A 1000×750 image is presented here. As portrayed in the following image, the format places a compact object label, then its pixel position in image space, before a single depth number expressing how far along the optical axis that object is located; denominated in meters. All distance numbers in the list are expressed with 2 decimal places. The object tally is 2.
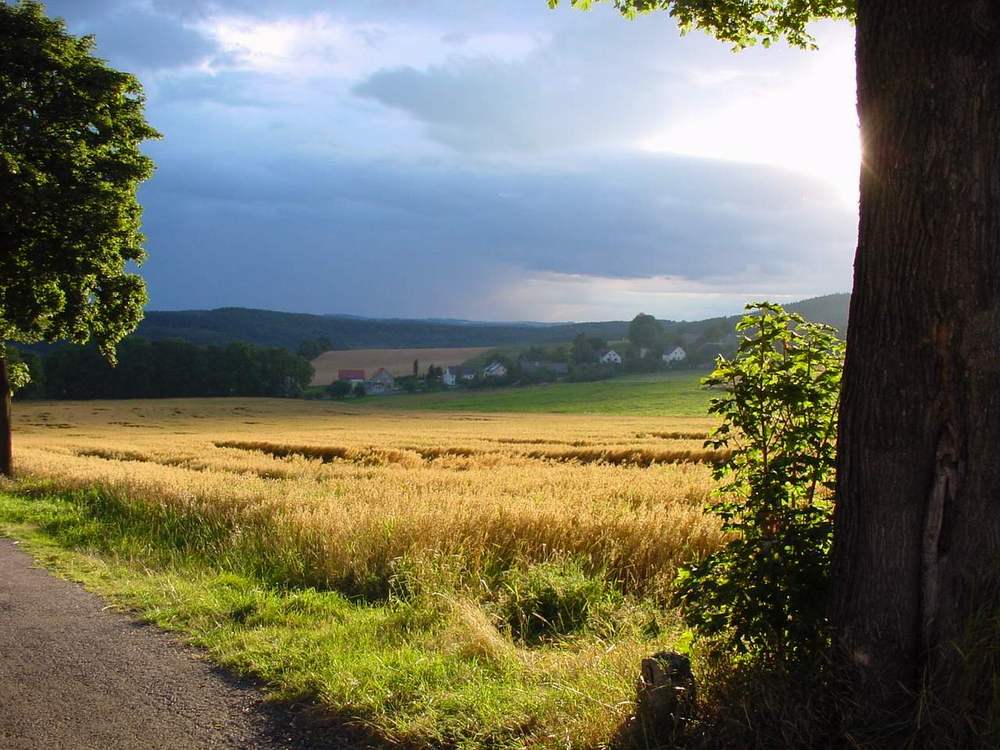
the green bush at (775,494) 4.44
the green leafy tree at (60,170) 17.58
